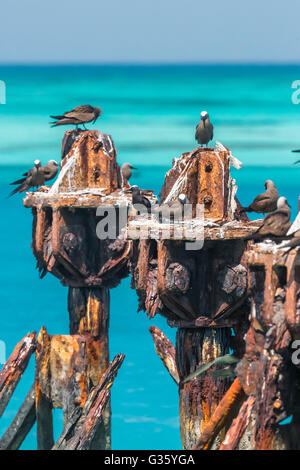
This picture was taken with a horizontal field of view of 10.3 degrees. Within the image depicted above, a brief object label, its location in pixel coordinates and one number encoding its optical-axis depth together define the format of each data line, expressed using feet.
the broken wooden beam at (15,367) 87.45
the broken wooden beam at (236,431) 64.44
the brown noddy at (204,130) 83.51
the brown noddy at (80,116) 92.38
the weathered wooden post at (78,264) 86.69
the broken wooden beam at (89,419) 81.41
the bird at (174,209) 77.15
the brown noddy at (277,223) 69.87
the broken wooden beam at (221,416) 67.31
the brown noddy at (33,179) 92.07
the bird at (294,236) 60.90
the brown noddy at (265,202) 78.69
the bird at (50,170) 95.25
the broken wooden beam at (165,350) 85.45
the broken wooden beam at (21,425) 86.43
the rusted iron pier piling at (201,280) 77.15
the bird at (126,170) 93.45
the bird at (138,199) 83.77
